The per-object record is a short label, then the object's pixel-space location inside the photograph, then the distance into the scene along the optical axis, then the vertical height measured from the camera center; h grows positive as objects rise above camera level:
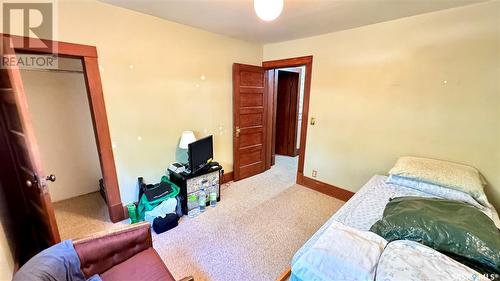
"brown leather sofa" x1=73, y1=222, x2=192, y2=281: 1.22 -1.02
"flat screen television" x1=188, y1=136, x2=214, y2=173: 2.52 -0.74
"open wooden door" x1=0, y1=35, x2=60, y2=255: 1.37 -0.44
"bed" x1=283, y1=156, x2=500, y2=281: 1.46 -0.91
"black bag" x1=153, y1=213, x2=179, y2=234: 2.21 -1.37
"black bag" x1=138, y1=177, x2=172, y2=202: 2.29 -1.08
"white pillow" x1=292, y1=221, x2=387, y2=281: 0.96 -0.78
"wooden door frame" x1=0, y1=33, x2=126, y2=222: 1.78 -0.09
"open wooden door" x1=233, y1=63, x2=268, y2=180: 3.36 -0.39
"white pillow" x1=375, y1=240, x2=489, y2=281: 0.87 -0.74
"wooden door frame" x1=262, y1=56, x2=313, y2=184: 3.14 +0.16
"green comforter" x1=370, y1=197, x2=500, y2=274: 1.05 -0.75
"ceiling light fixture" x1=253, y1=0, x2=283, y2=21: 1.37 +0.60
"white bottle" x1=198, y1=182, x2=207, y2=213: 2.66 -1.32
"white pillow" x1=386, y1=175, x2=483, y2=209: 1.67 -0.81
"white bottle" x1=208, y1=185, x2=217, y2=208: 2.79 -1.35
